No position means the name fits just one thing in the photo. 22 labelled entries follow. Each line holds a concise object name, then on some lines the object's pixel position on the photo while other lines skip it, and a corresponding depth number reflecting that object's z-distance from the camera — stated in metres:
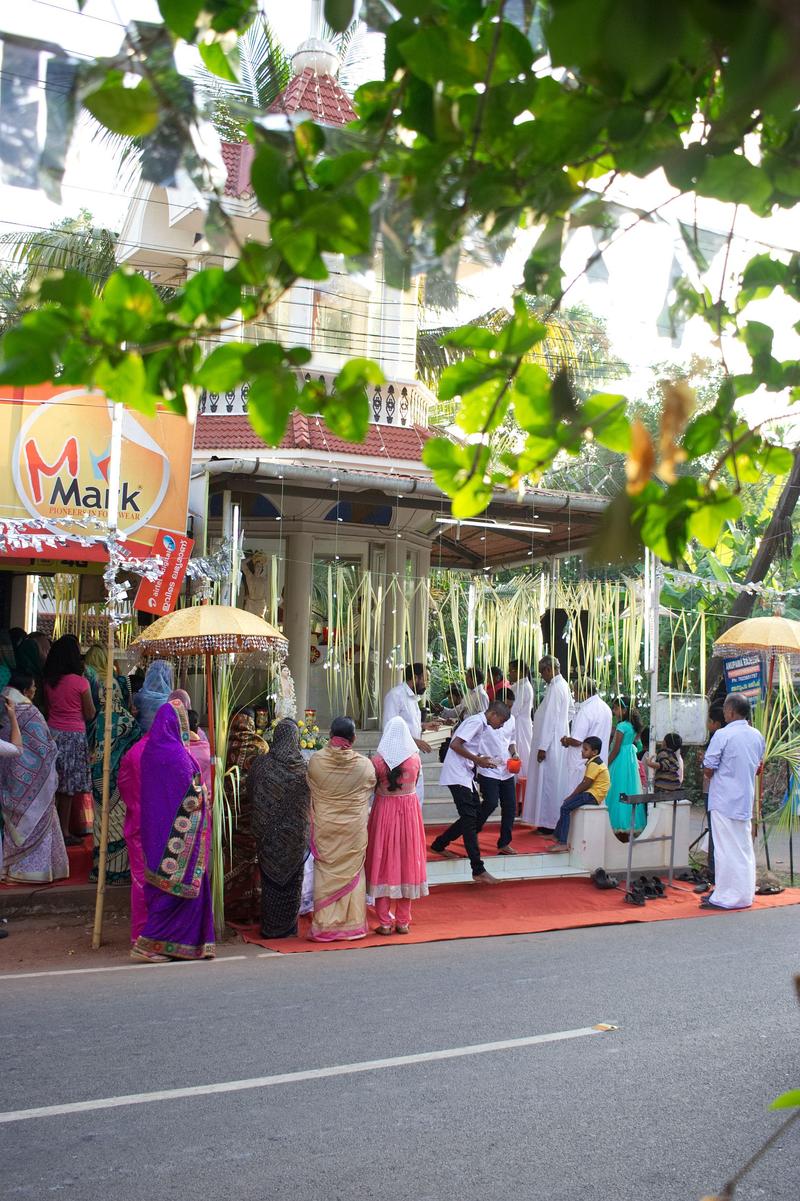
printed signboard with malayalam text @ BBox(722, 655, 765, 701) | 12.58
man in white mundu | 10.55
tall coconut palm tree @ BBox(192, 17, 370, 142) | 18.41
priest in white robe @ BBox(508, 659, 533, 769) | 13.56
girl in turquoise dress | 11.59
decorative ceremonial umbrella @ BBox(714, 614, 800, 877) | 12.02
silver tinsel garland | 8.29
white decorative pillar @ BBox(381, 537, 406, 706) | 13.91
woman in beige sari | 8.67
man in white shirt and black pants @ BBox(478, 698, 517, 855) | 10.88
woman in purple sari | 7.84
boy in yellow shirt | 11.46
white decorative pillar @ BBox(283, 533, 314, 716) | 13.59
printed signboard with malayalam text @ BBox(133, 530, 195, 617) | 9.35
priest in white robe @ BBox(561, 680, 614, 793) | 11.91
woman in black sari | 8.60
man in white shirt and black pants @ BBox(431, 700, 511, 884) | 10.44
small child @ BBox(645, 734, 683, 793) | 11.77
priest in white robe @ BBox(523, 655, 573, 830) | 12.84
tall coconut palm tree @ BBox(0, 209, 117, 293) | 20.56
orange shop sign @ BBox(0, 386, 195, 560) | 9.95
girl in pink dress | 9.03
